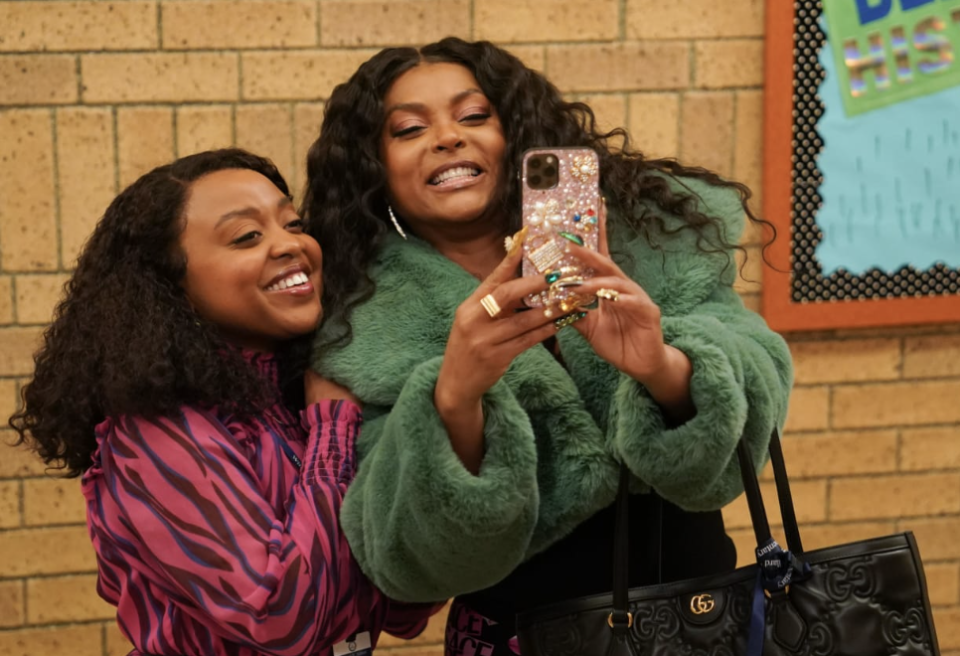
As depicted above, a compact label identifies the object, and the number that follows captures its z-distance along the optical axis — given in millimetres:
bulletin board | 2258
